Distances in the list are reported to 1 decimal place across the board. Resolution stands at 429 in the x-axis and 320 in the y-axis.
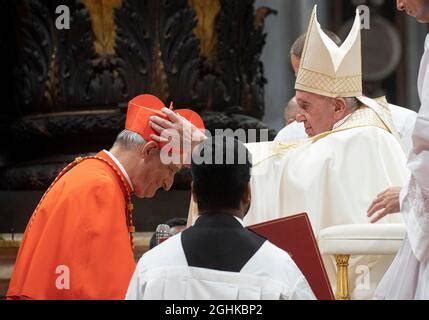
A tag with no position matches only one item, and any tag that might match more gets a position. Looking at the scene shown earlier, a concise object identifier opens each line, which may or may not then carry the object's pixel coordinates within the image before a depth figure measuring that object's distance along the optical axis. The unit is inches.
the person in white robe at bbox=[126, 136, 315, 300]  266.4
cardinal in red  343.6
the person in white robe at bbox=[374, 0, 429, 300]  326.2
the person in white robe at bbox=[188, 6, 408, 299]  391.3
